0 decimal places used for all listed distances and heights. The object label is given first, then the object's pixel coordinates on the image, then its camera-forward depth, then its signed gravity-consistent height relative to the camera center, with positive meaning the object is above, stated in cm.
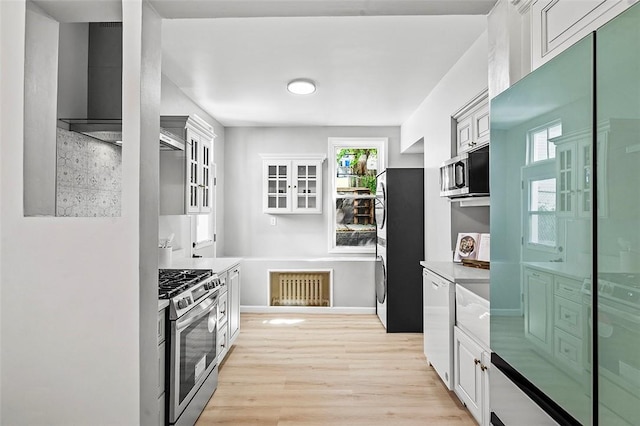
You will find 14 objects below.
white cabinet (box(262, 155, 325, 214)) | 579 +42
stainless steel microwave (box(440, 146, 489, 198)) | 296 +30
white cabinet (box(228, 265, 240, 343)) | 388 -90
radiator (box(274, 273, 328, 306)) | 561 -108
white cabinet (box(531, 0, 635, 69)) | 108 +56
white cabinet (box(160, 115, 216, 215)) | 343 +36
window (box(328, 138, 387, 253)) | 595 +31
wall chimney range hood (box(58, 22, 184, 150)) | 263 +88
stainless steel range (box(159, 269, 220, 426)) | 232 -83
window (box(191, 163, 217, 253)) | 462 -20
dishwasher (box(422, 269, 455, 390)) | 289 -85
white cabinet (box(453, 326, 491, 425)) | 232 -101
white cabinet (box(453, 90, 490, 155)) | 302 +72
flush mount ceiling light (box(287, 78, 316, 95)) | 394 +126
